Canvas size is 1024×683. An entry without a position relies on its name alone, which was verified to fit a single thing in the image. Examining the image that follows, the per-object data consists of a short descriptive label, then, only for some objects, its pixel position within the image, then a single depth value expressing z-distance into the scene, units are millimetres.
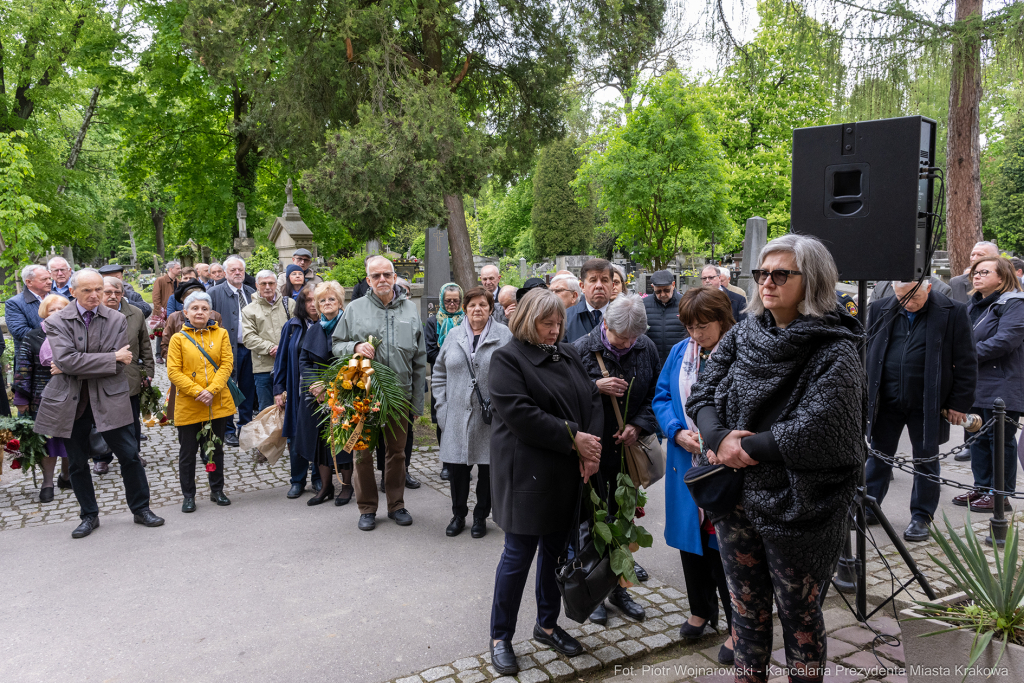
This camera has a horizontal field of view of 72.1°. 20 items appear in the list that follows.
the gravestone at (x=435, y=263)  11188
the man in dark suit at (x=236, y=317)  8273
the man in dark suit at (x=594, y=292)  5293
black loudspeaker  3680
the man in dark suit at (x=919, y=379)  4820
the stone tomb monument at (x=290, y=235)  16562
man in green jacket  5477
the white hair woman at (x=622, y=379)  3916
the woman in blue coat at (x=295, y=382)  6219
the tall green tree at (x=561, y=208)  36906
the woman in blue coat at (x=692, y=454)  3453
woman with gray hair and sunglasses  2422
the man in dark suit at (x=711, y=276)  8734
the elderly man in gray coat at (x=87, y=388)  5195
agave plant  2543
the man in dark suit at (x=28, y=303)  6891
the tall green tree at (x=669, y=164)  21703
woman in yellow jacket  5883
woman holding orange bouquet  5906
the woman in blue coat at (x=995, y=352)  5734
